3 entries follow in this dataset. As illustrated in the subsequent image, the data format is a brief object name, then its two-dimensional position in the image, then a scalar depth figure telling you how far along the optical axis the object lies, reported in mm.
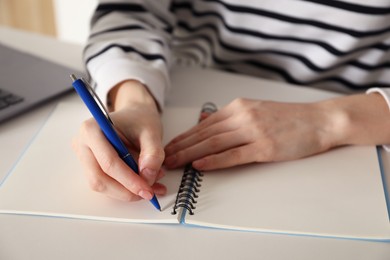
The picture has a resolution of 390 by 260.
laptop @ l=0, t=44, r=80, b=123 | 713
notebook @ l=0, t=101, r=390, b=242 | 519
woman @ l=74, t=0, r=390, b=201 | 588
